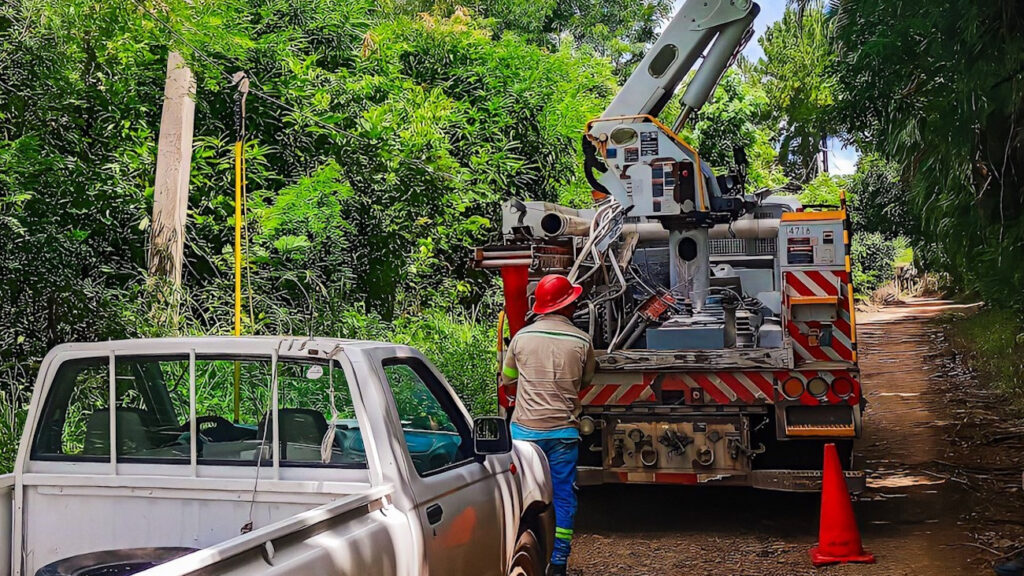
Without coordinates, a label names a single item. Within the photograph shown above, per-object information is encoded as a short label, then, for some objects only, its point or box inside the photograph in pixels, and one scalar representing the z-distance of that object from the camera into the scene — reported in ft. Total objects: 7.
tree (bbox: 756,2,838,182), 112.88
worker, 20.30
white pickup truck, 12.62
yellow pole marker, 22.20
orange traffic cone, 22.89
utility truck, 25.22
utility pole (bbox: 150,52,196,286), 32.42
